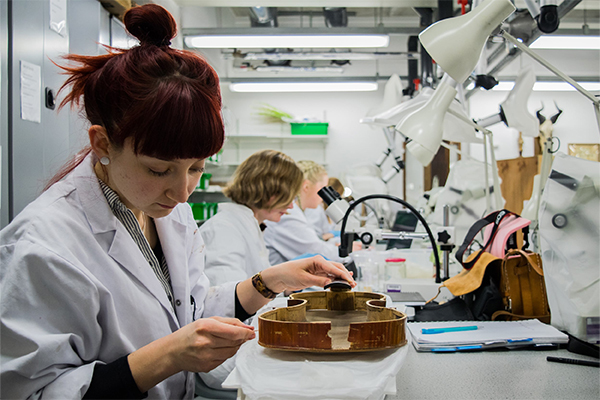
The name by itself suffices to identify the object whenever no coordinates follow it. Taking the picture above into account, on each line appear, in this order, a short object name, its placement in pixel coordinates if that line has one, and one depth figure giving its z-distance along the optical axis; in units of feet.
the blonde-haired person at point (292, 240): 9.40
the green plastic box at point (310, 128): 21.76
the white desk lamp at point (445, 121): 7.35
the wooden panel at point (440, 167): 16.55
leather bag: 4.37
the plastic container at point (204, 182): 19.68
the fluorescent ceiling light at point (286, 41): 11.30
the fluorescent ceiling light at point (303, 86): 17.79
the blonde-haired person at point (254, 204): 6.58
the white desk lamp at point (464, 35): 3.44
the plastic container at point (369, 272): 6.38
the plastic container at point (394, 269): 6.91
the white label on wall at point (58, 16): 5.97
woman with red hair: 2.48
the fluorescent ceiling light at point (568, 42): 10.28
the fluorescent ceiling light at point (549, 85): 16.96
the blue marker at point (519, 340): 3.74
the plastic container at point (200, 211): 18.27
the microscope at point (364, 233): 5.70
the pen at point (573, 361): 3.39
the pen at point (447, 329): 4.04
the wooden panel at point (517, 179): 12.74
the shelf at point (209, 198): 22.32
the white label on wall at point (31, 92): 5.31
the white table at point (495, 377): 2.93
